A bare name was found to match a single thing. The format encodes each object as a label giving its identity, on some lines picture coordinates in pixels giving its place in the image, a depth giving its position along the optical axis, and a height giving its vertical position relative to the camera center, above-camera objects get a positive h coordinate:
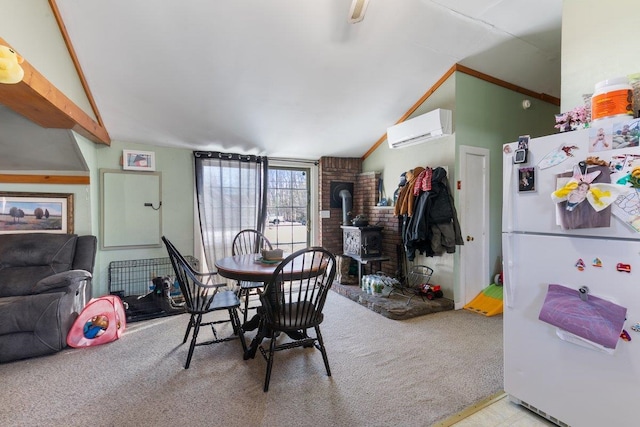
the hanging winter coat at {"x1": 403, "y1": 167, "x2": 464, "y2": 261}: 3.42 -0.11
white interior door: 3.62 -0.13
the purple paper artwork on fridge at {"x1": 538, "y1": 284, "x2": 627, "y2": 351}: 1.41 -0.53
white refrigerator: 1.39 -0.33
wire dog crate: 3.46 -0.98
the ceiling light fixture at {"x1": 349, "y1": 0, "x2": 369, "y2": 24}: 1.99 +1.40
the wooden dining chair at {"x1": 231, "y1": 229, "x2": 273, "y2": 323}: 3.93 -0.45
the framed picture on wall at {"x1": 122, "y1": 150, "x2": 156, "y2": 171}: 3.82 +0.67
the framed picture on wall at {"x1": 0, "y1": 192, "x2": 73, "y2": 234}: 3.26 -0.01
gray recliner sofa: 2.42 -0.72
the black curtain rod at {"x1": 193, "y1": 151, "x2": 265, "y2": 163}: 4.17 +0.80
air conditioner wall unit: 3.44 +1.01
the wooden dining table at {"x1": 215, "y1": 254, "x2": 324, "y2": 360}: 2.18 -0.46
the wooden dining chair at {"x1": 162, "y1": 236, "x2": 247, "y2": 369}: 2.36 -0.77
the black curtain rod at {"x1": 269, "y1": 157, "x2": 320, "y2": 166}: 4.81 +0.84
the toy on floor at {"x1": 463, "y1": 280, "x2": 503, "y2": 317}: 3.43 -1.11
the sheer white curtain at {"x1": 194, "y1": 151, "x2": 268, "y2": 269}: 4.19 +0.21
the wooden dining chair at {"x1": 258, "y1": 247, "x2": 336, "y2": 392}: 2.04 -0.70
